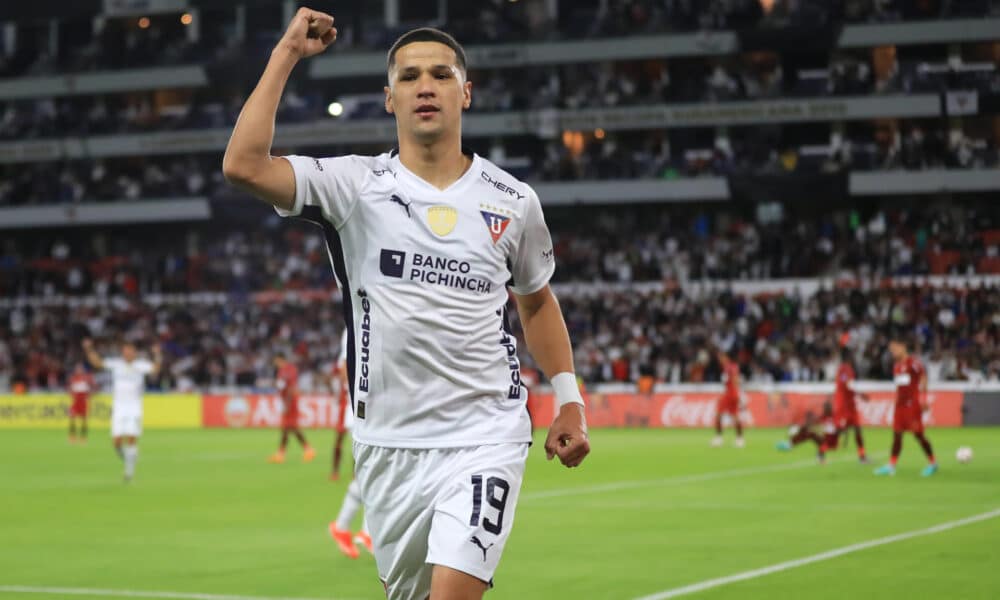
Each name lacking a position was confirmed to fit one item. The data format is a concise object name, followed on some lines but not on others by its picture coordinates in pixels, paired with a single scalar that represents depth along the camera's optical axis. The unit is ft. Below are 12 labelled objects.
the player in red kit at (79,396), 131.50
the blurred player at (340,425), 77.23
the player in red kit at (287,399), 95.91
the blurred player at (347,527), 48.06
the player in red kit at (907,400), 78.28
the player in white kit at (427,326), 18.56
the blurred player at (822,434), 88.79
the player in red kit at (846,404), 89.04
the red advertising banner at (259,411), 148.25
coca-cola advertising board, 130.21
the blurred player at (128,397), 79.97
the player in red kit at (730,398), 107.65
